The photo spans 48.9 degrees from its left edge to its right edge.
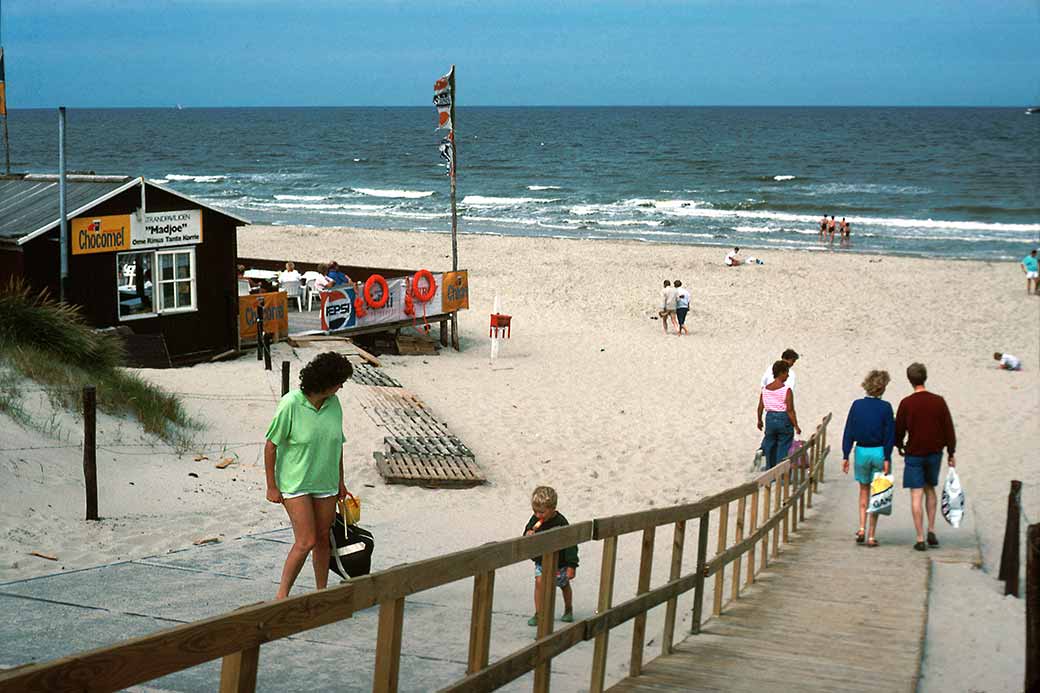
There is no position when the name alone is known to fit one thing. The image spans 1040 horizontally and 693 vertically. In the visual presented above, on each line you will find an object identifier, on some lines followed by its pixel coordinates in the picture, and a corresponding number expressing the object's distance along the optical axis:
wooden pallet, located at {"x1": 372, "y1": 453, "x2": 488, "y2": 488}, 11.46
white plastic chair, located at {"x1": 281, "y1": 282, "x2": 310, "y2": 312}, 21.35
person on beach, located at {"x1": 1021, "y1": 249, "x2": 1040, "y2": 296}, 30.03
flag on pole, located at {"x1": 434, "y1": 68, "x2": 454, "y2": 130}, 20.42
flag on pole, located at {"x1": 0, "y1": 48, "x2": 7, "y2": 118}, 18.33
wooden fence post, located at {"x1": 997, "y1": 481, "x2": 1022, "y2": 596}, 7.65
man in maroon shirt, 8.77
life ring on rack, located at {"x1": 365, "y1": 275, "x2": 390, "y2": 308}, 19.97
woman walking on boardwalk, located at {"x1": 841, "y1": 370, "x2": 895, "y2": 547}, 8.91
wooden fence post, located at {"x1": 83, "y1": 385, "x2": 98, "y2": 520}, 8.37
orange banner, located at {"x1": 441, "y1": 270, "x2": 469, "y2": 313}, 21.44
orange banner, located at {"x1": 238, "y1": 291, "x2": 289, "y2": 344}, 17.84
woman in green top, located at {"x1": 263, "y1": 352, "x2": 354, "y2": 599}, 5.83
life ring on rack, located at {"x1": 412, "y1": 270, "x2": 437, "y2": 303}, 20.77
